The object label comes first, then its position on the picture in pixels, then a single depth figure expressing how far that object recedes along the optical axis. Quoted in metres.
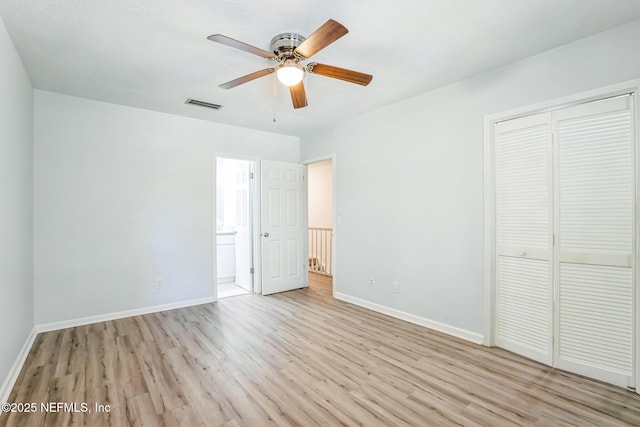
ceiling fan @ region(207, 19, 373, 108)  2.05
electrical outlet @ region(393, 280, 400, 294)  3.66
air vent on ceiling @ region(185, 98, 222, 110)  3.54
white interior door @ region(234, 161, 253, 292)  4.99
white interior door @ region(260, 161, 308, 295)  4.80
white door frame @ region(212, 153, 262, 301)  4.76
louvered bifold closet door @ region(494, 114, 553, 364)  2.55
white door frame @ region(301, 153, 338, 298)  4.56
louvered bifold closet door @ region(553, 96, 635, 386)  2.18
